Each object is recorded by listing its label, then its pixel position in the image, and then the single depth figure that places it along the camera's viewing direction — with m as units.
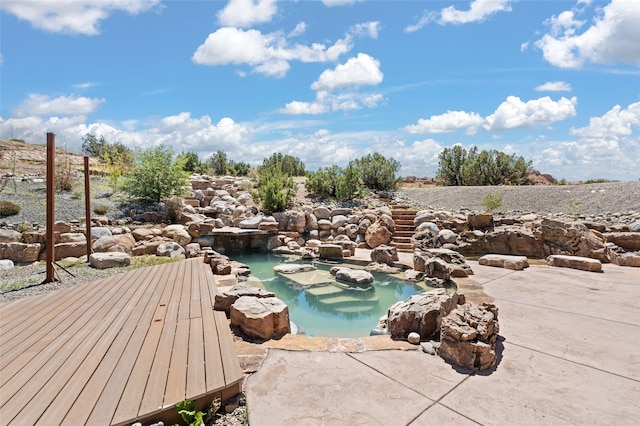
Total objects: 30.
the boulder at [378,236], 9.00
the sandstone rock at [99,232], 7.22
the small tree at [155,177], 10.05
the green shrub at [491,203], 10.66
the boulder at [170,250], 7.10
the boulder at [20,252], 5.98
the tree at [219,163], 20.41
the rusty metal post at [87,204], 6.05
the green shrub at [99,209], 8.76
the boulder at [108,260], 5.70
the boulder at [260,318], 3.19
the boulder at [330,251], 7.93
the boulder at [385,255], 7.12
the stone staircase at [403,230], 8.87
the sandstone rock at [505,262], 5.91
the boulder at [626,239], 6.64
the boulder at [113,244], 6.59
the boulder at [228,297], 3.60
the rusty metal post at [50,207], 4.64
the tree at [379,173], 16.06
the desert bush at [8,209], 7.46
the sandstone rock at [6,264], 5.56
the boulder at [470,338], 2.57
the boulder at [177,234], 8.23
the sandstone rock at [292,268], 6.96
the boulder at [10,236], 6.24
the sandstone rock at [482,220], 8.46
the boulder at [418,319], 3.20
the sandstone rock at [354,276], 6.04
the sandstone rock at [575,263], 5.65
